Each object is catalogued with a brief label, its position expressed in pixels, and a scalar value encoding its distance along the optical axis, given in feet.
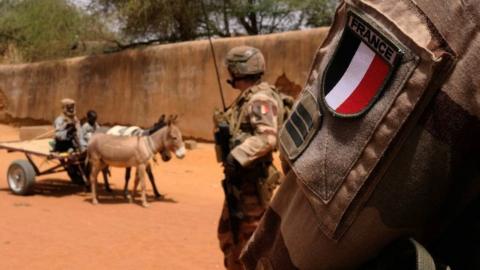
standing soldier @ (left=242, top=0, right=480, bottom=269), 2.50
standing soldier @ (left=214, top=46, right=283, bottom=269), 12.35
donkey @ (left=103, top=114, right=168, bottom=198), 29.86
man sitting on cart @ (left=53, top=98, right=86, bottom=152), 31.60
